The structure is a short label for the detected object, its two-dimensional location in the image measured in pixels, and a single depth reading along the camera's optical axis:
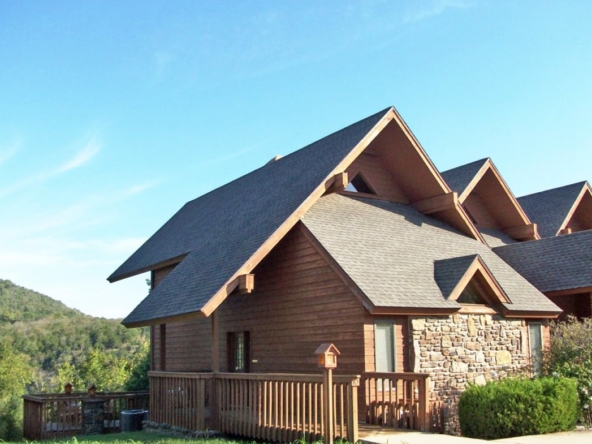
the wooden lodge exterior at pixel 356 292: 14.31
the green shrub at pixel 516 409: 12.75
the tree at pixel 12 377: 26.62
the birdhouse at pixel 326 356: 11.66
